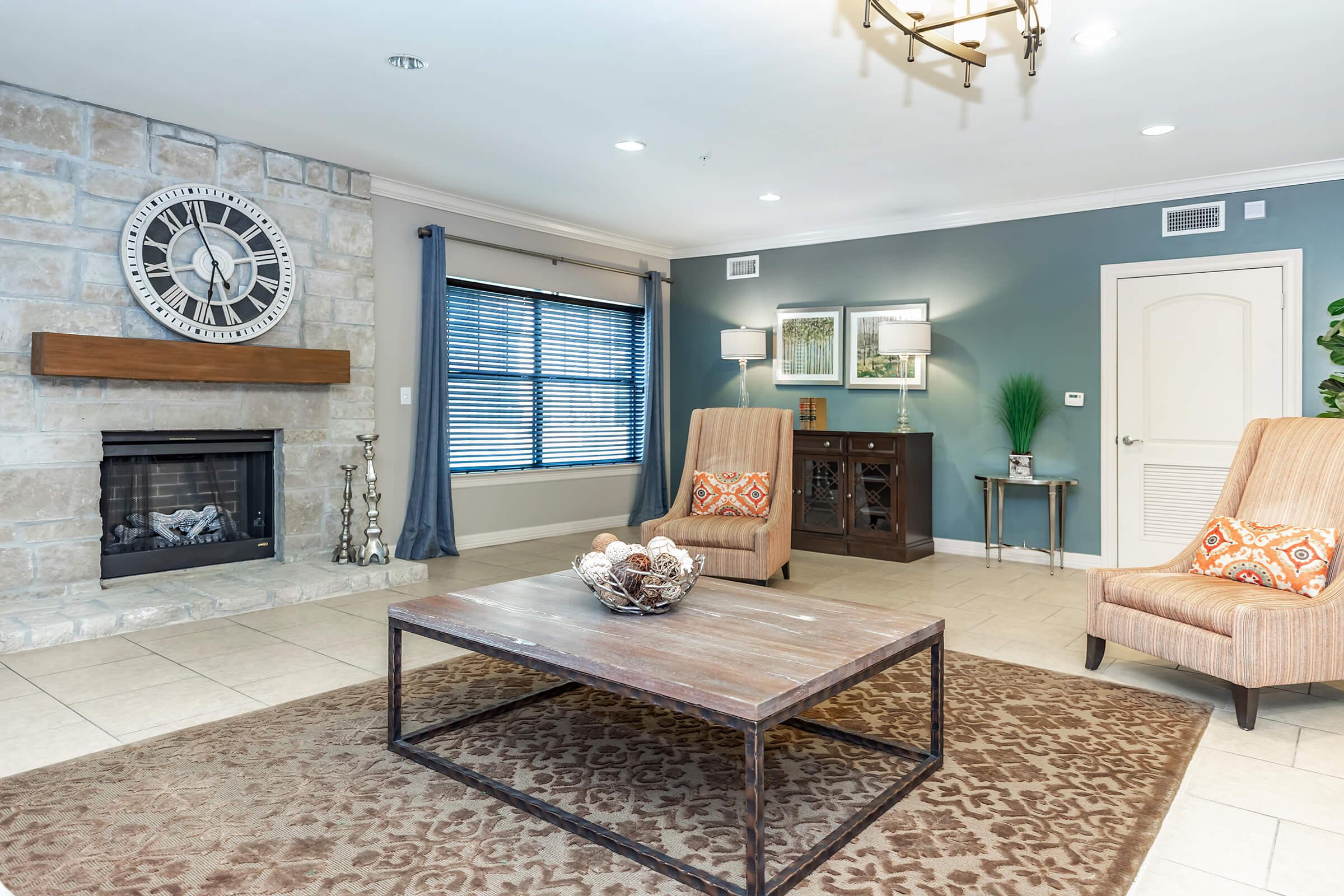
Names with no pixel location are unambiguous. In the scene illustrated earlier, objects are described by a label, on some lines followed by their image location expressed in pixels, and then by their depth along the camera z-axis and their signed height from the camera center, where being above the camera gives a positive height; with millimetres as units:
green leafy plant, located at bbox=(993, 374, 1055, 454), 5586 +286
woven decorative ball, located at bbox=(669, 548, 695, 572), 2509 -335
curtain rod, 5469 +1422
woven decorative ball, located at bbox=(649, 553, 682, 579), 2451 -348
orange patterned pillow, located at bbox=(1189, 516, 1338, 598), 2893 -362
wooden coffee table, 1758 -502
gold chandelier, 2174 +1158
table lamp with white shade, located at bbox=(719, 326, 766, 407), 6602 +822
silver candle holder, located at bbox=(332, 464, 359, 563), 4855 -512
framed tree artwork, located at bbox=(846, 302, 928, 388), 6152 +708
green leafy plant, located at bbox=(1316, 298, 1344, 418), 3943 +454
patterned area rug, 1813 -907
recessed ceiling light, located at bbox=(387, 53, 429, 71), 3375 +1553
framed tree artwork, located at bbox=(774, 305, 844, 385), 6547 +816
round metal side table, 5355 -343
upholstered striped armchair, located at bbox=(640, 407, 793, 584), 4512 -272
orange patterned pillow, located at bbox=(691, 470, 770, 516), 4797 -268
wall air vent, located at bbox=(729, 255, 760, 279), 7027 +1527
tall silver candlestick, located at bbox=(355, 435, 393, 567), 4852 -531
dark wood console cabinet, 5656 -309
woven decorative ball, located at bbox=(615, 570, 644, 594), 2398 -382
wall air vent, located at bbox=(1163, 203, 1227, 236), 5027 +1410
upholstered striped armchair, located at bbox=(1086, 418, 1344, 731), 2676 -508
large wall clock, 4133 +930
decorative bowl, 2395 -413
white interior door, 4926 +393
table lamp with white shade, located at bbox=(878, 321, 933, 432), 5746 +764
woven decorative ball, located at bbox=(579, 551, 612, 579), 2451 -347
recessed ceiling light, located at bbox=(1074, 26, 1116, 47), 3070 +1537
